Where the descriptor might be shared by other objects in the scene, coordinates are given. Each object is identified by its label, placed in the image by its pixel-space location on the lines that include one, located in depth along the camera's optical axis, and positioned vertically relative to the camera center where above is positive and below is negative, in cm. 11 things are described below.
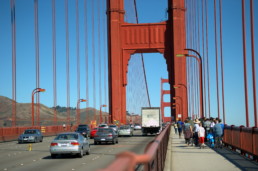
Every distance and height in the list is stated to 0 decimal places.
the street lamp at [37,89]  4916 +299
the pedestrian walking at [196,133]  2309 -98
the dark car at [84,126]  4522 -103
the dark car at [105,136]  3059 -142
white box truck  5216 -59
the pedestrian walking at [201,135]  2127 -100
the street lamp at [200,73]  3159 +308
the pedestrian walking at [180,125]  3678 -95
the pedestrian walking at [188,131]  2431 -94
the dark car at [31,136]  3431 -154
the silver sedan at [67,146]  1923 -131
